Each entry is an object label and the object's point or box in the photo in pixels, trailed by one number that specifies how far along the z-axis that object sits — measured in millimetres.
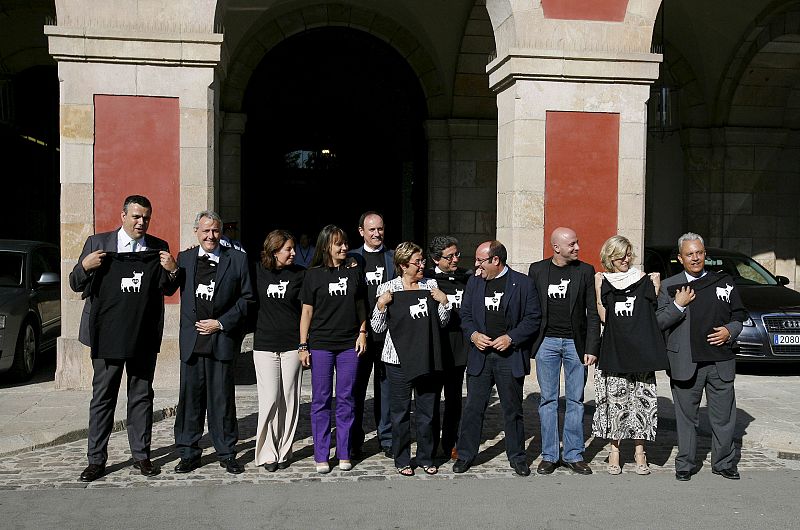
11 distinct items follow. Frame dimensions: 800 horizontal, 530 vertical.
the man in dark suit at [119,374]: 6395
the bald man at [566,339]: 6680
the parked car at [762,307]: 11195
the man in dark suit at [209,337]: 6641
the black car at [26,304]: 10148
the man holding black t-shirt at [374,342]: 7027
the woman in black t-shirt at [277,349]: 6691
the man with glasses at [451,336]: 6883
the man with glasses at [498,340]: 6582
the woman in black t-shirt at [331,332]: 6637
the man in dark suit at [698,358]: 6586
